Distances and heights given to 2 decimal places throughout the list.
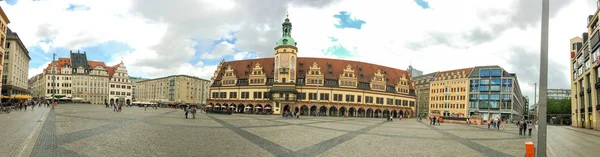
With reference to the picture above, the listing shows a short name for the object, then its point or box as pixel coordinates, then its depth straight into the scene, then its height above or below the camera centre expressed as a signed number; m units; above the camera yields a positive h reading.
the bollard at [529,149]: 11.51 -1.79
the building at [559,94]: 185.88 -0.14
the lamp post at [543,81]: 9.83 +0.35
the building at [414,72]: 150.35 +8.51
